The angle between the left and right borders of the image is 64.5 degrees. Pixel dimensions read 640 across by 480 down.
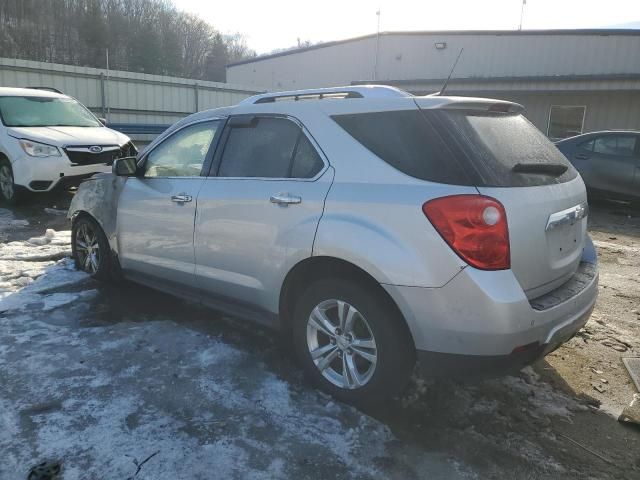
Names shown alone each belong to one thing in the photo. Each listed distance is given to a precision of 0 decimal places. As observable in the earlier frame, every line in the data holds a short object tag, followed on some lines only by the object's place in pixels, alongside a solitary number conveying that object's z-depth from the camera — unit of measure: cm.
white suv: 815
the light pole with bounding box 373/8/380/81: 2471
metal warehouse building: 1780
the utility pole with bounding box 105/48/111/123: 1678
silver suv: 246
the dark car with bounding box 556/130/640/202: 945
